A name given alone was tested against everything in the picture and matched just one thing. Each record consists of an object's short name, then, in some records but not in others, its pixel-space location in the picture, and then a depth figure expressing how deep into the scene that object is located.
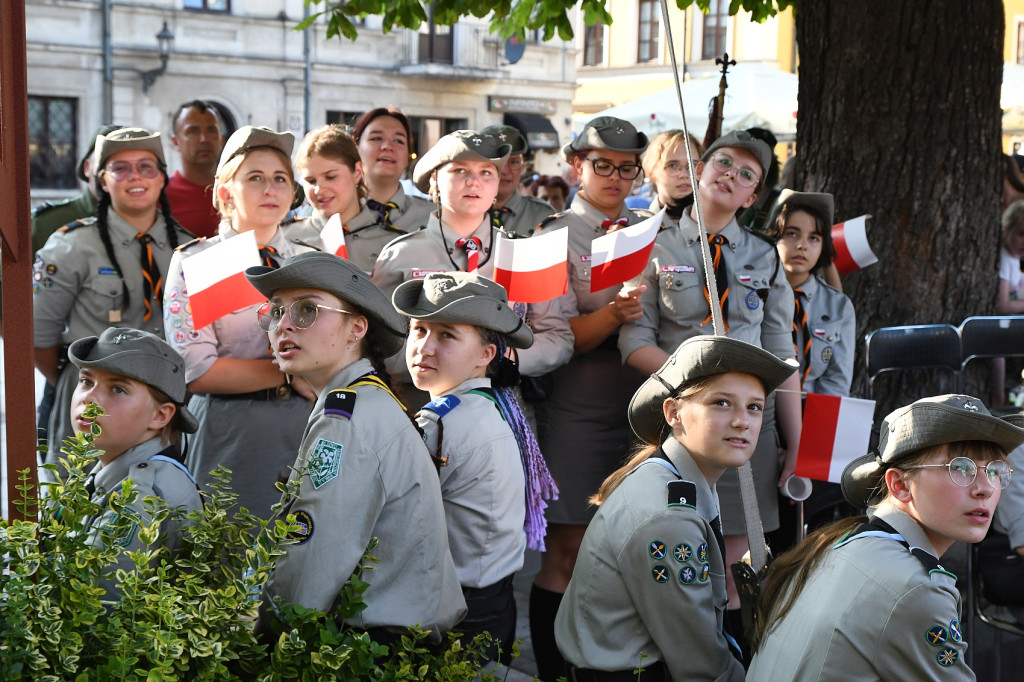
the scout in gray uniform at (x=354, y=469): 2.75
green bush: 2.04
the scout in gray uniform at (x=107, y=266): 4.69
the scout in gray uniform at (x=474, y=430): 3.41
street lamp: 25.73
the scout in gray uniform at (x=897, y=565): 2.54
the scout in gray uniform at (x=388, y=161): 5.68
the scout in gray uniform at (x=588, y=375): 4.58
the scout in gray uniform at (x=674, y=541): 2.88
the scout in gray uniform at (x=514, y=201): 6.00
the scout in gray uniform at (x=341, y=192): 5.01
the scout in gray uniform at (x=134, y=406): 3.14
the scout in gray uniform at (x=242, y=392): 3.95
